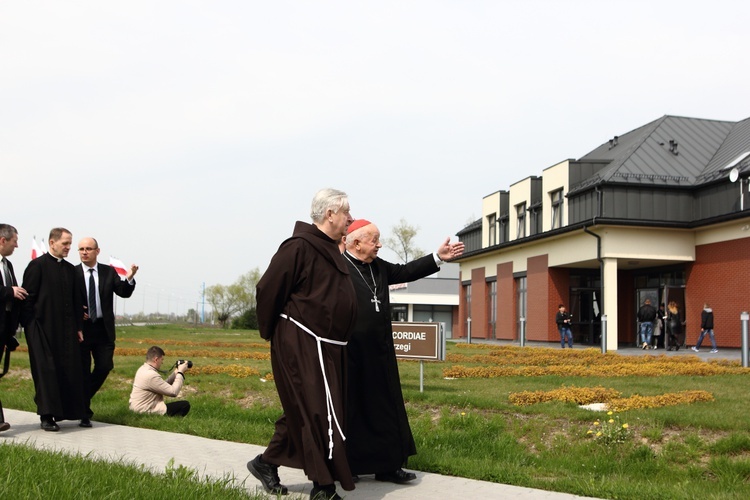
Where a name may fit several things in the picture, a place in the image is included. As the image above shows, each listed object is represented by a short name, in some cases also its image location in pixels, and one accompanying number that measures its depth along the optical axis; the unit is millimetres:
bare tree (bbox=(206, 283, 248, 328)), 91750
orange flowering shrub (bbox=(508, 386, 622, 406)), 9719
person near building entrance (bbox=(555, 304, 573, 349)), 32156
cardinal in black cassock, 5996
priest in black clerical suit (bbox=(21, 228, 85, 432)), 8523
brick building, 29297
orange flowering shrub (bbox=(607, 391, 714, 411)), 9148
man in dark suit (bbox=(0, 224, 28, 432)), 8367
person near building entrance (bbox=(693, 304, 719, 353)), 27031
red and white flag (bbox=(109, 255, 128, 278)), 15715
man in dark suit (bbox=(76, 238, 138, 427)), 9352
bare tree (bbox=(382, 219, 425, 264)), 83188
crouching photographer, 9781
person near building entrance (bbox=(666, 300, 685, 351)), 29625
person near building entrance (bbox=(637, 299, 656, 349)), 31156
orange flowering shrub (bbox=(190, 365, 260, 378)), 13700
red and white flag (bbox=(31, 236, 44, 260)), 40875
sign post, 10922
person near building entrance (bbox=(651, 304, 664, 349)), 31156
